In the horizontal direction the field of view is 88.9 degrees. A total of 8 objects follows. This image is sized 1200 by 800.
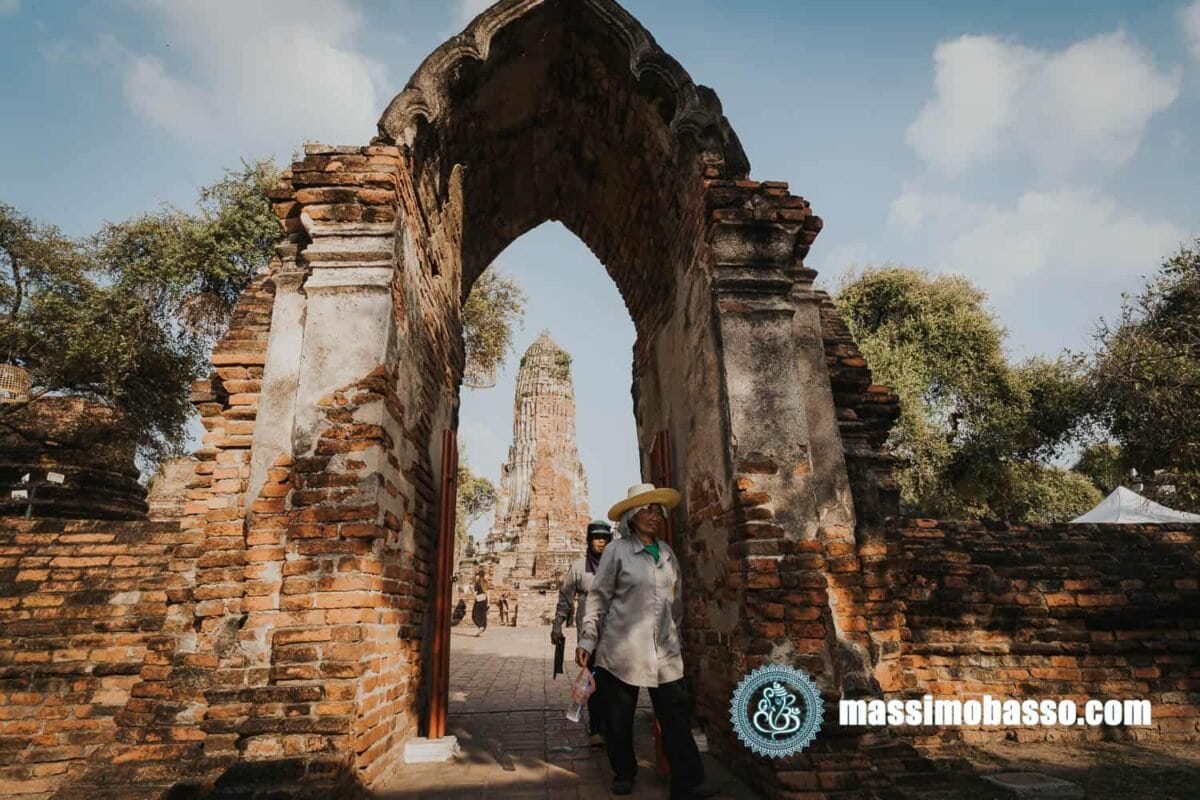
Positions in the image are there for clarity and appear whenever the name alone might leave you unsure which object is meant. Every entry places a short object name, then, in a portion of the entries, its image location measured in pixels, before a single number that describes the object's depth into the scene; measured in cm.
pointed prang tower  2720
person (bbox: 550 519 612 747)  543
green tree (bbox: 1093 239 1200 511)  1040
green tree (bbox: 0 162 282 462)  1365
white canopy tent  958
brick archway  351
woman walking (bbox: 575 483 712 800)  353
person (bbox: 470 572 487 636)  1767
